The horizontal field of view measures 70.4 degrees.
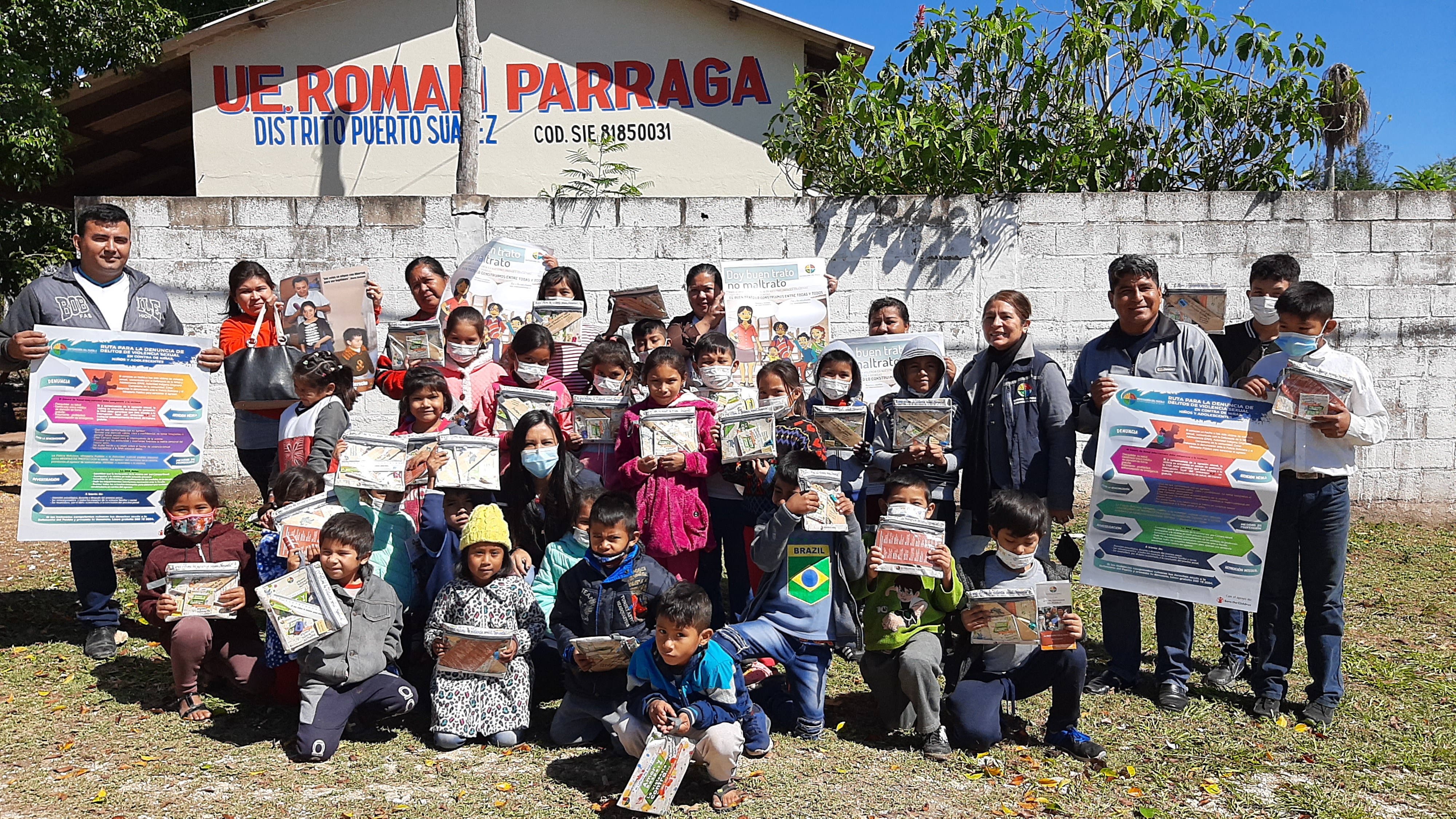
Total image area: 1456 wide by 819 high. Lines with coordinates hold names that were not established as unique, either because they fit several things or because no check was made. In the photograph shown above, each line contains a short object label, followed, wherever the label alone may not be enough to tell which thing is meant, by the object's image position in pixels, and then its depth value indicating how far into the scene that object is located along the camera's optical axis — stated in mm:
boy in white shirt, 4277
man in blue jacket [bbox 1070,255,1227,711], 4508
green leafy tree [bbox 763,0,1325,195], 7516
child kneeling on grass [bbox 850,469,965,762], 4105
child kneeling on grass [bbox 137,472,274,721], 4363
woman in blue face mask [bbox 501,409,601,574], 4672
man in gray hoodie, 4949
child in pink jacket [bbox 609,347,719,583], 4703
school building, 12273
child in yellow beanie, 4106
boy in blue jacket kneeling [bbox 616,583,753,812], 3635
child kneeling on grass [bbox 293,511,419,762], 4031
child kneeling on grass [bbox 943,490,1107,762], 4055
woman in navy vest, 4547
